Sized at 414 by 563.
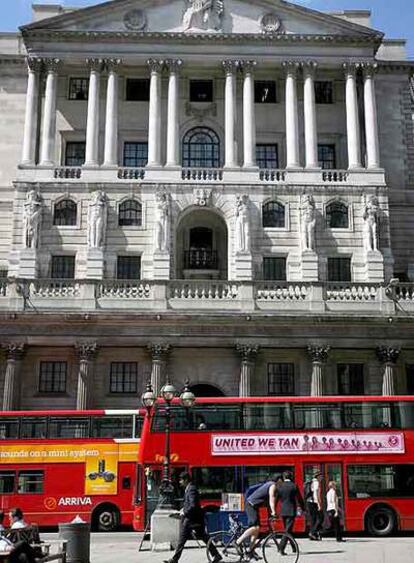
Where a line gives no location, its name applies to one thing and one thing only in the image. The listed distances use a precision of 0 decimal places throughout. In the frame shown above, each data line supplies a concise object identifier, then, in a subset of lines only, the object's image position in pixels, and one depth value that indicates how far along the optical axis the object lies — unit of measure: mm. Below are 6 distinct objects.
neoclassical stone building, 36094
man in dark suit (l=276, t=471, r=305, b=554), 18922
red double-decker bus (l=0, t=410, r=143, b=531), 27234
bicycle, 16359
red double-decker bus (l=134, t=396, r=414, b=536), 24406
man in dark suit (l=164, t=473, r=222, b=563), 16625
